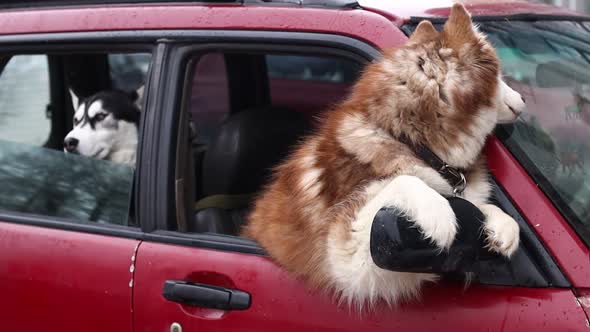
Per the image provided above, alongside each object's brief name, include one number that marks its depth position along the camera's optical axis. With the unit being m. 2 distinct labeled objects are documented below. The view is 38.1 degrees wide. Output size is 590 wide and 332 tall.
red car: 2.08
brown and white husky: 2.05
